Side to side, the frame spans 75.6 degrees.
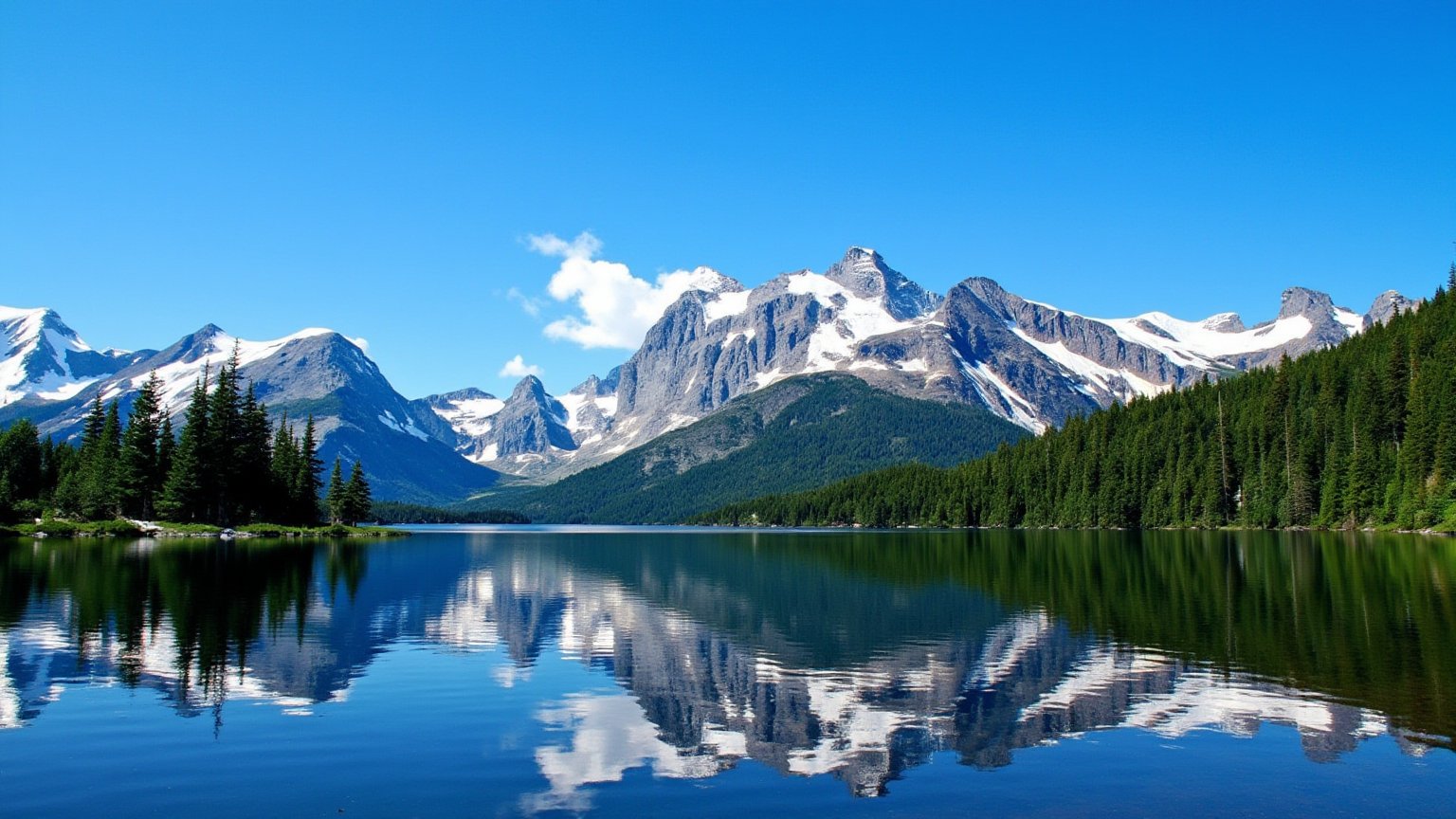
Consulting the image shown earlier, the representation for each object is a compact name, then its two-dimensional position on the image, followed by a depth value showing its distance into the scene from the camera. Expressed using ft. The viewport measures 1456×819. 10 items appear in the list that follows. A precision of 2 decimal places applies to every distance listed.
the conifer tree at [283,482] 470.68
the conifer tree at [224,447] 406.00
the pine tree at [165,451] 408.05
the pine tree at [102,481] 383.04
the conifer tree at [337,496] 535.60
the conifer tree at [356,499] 539.70
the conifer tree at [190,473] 386.73
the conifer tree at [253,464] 437.17
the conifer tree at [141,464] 381.40
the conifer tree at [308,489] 493.36
